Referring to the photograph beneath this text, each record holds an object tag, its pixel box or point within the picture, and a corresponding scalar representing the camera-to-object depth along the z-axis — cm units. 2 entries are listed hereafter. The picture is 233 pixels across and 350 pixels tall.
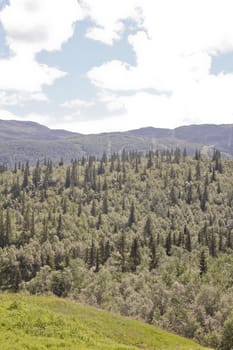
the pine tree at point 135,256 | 18681
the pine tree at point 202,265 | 14660
